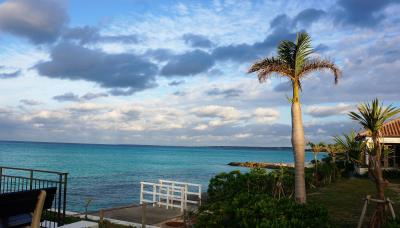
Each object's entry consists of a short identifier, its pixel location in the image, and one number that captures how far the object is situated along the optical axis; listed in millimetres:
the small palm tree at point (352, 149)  10625
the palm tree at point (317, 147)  33400
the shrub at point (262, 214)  5698
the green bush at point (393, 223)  5478
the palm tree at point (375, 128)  9305
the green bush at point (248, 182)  14992
